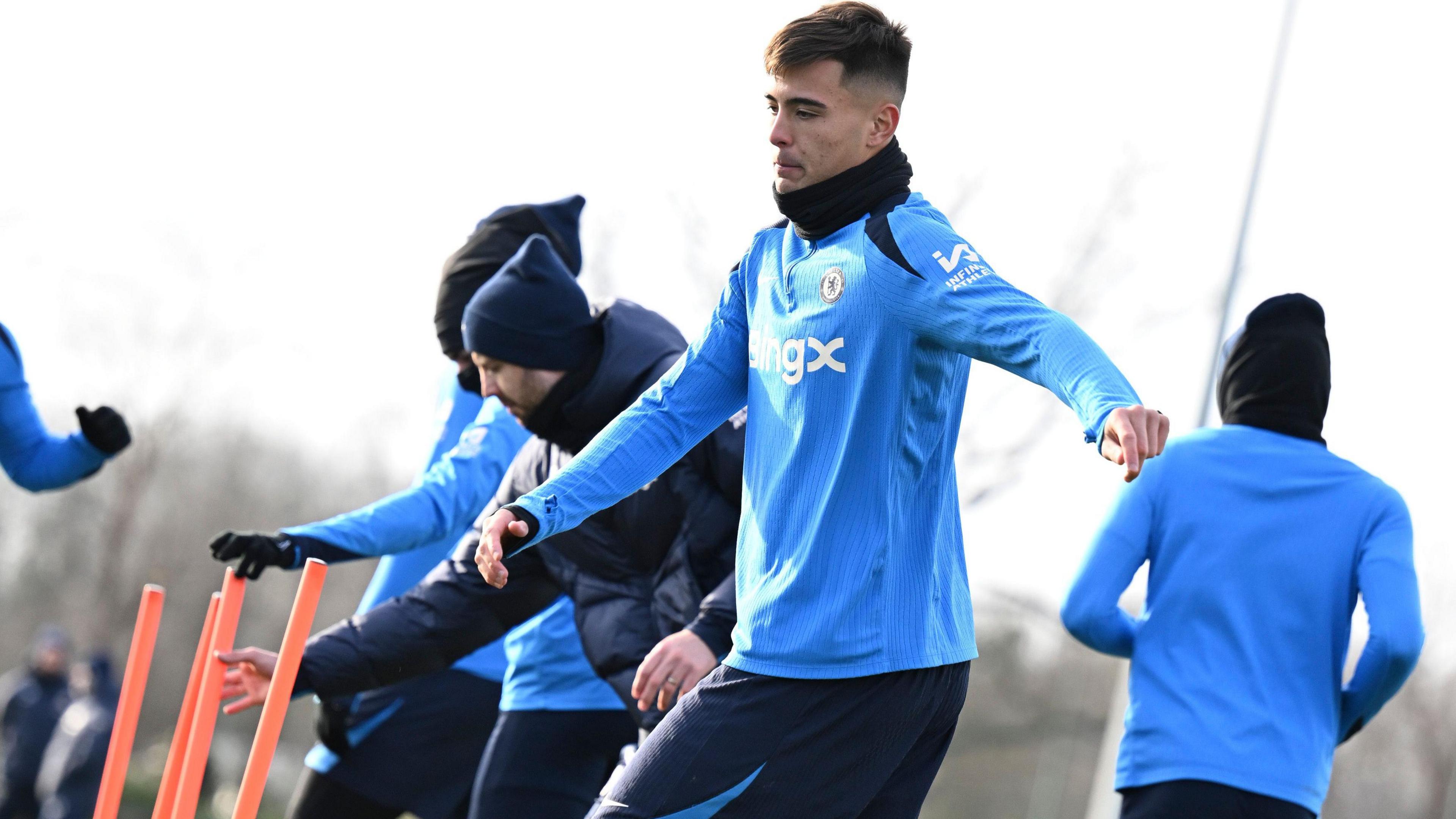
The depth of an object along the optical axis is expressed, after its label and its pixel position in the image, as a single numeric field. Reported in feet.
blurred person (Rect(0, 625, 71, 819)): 90.53
